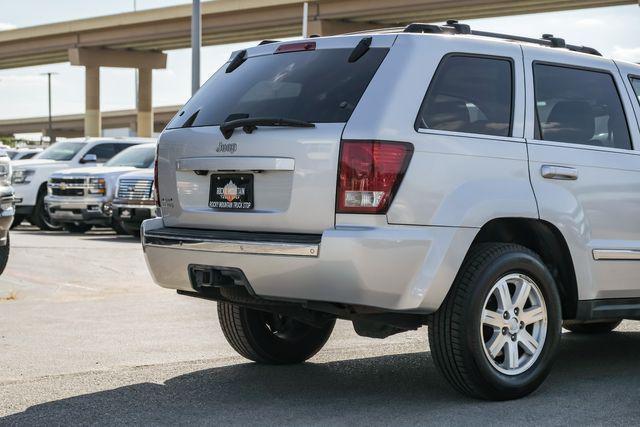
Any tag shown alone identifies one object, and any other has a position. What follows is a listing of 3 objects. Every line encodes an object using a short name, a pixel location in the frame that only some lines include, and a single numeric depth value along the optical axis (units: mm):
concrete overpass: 47094
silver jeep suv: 5504
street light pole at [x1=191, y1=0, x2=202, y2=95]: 21447
